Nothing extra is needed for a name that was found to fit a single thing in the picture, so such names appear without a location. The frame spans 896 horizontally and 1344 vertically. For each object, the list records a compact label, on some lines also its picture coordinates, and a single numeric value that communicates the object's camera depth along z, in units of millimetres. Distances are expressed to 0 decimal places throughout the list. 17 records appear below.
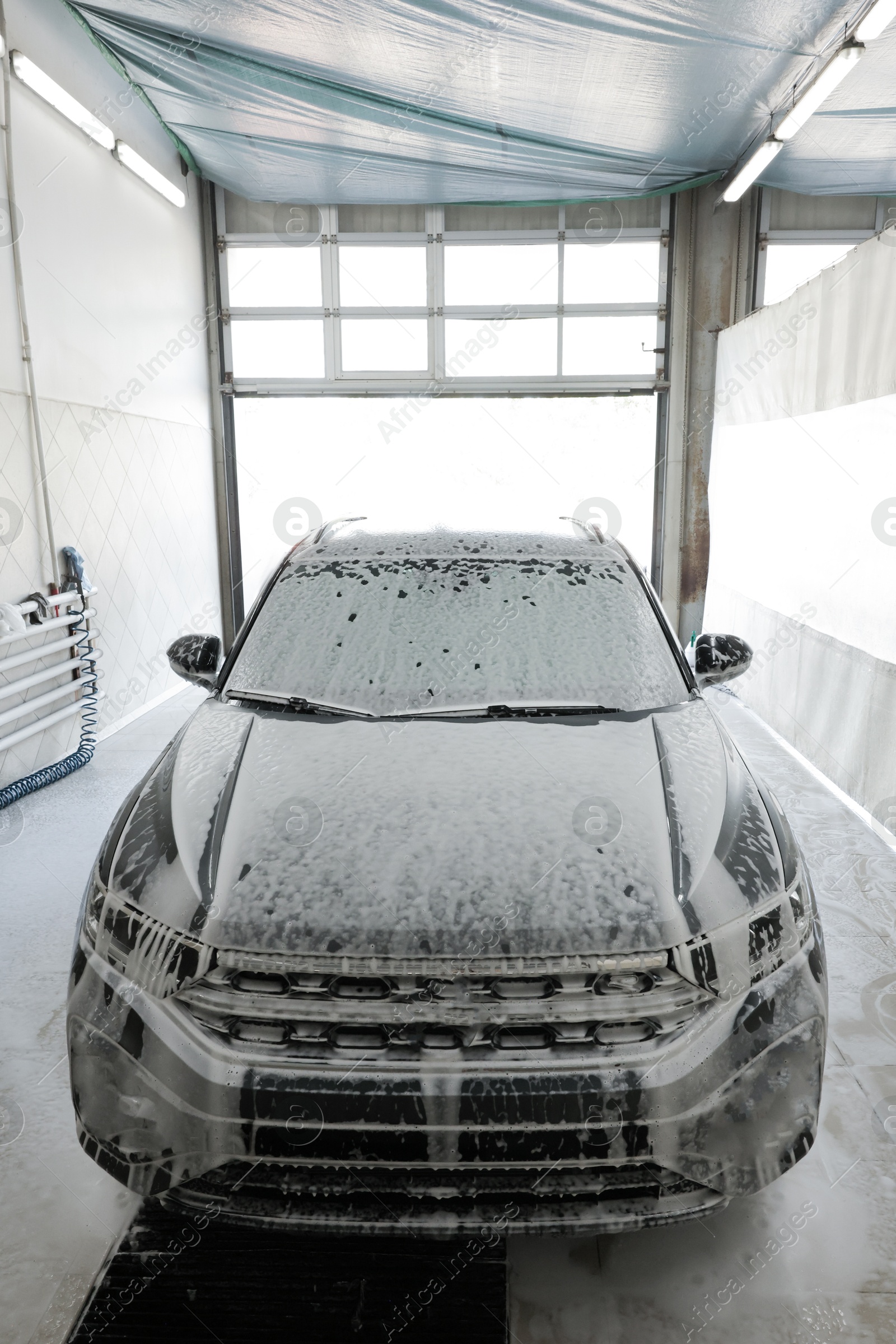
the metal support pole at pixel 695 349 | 7379
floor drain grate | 1530
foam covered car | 1335
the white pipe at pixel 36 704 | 4176
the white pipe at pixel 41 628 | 4066
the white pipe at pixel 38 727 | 4167
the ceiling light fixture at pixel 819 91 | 4129
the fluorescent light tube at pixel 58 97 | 4250
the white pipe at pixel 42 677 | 4167
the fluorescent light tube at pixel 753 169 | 5473
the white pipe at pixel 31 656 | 4102
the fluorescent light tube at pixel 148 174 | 5449
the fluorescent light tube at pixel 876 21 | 3576
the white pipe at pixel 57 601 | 4367
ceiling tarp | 3992
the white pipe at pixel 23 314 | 4191
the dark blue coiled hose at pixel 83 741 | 4266
